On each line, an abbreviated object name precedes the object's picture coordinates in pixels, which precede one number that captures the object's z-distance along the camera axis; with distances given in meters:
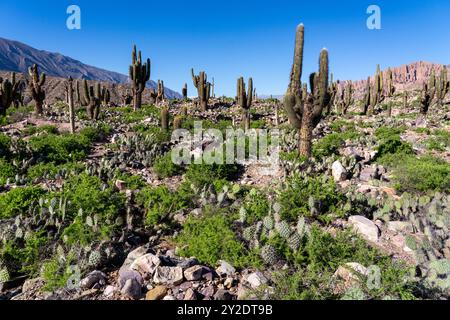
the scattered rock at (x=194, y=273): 3.73
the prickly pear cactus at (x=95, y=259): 4.07
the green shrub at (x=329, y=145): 10.26
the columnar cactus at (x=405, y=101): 28.98
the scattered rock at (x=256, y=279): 3.66
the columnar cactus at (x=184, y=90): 33.75
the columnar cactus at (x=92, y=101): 17.94
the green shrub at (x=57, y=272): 3.71
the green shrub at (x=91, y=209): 4.77
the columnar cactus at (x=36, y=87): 18.64
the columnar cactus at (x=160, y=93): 31.27
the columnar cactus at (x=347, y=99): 24.39
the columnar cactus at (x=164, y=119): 14.56
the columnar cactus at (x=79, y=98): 23.84
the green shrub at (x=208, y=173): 7.42
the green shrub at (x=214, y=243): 4.15
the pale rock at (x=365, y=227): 4.93
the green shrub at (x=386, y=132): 12.45
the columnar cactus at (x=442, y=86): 25.61
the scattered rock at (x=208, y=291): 3.55
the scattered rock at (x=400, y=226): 5.24
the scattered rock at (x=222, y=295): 3.46
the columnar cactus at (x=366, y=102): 24.81
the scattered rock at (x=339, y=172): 7.88
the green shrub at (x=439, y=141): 10.94
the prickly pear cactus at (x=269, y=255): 4.05
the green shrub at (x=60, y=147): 9.47
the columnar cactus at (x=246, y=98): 18.57
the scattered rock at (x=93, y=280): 3.70
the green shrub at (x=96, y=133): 12.12
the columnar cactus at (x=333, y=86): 26.80
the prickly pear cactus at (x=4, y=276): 4.01
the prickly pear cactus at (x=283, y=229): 4.45
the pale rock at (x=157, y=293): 3.47
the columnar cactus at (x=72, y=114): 13.34
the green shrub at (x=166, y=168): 8.34
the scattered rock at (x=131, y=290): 3.51
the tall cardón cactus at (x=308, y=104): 9.47
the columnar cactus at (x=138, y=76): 22.67
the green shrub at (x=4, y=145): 9.27
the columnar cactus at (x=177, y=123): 14.56
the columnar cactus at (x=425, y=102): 21.64
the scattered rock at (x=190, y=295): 3.41
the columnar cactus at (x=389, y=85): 32.23
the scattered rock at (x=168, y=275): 3.69
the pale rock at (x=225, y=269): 3.94
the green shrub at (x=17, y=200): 5.74
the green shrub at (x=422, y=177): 7.00
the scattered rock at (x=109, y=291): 3.59
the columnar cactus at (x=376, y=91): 24.95
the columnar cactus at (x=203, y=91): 23.42
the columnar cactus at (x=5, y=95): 15.49
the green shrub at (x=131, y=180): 7.28
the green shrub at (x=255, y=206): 5.33
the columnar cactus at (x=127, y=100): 28.90
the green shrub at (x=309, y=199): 5.51
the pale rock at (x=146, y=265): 3.84
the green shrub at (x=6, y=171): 7.78
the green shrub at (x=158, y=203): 5.57
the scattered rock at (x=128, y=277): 3.67
